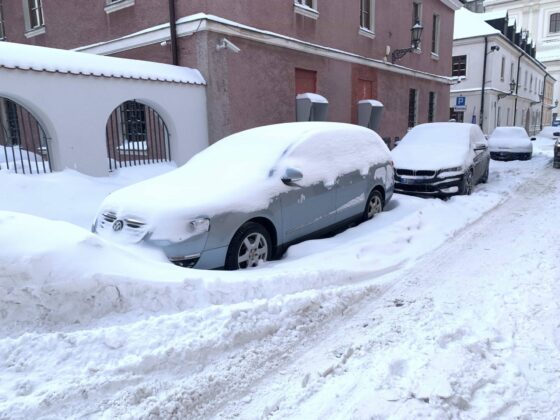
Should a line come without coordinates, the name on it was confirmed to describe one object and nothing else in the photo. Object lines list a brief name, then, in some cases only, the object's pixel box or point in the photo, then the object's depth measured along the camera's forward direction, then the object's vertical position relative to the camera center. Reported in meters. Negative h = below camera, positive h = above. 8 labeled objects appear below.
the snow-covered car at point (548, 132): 42.12 -1.40
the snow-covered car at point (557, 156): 14.78 -1.27
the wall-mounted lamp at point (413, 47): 15.51 +2.68
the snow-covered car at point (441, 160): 8.60 -0.80
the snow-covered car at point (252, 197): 4.34 -0.78
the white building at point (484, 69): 31.55 +3.66
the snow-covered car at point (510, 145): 16.91 -0.99
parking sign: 17.87 +0.66
